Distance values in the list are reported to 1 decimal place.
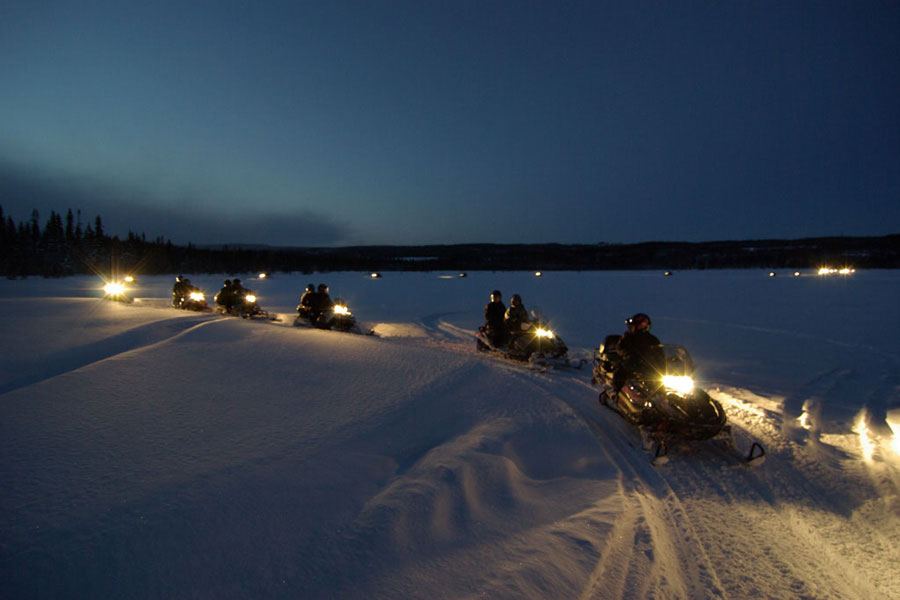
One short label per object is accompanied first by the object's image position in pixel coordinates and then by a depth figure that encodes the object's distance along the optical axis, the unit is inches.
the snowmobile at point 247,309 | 631.2
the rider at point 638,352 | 236.5
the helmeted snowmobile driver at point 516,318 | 412.1
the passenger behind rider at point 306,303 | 531.8
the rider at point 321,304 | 529.0
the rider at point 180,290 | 704.4
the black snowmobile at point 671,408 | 187.3
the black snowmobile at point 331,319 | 519.2
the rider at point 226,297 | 655.1
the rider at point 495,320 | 423.8
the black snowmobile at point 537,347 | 375.9
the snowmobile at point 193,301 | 693.9
